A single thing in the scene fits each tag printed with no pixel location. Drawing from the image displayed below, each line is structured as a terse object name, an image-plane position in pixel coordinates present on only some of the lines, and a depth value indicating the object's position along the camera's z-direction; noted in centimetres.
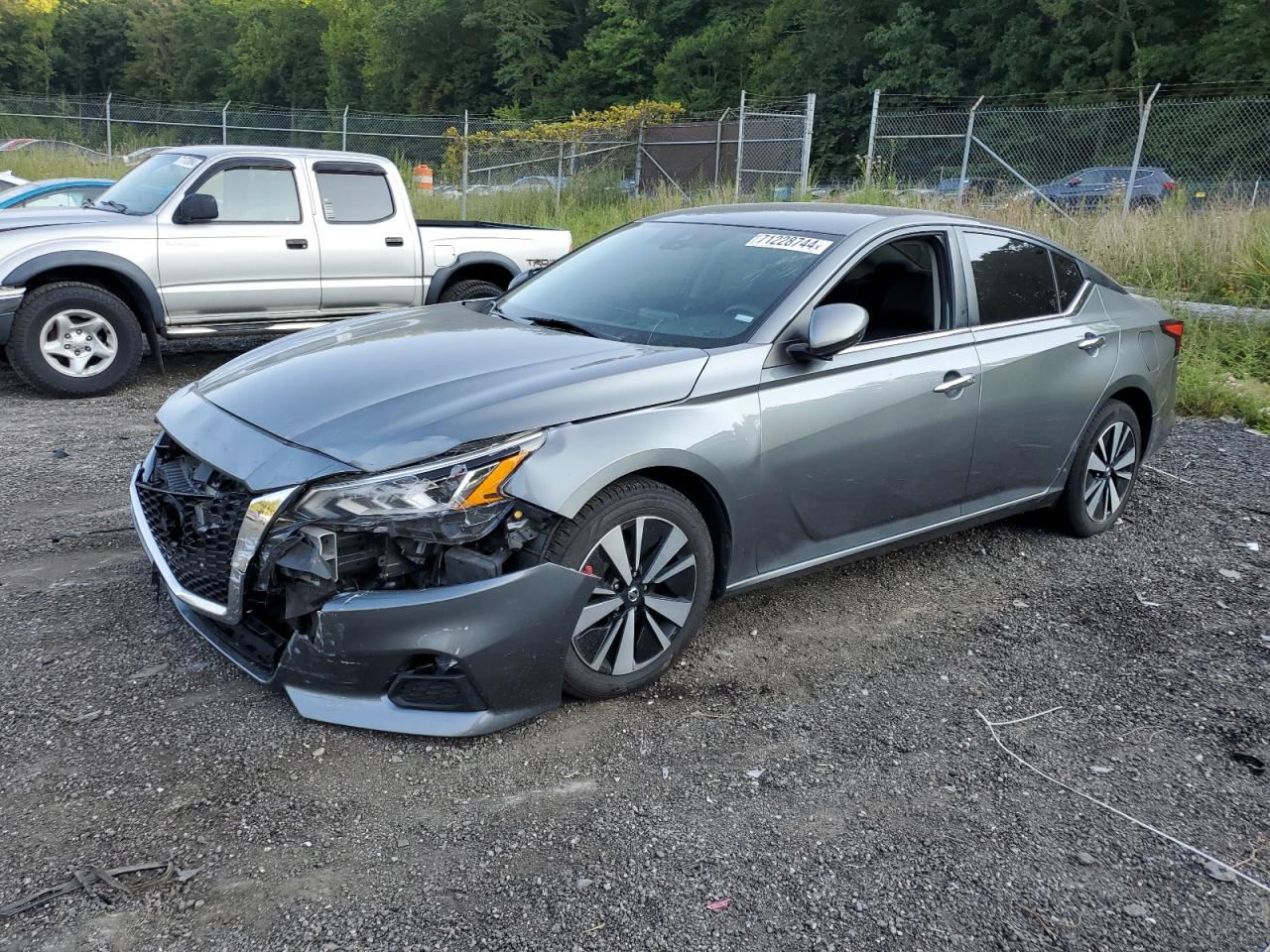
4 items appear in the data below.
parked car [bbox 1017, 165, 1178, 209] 1322
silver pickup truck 746
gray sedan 316
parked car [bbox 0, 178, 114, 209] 1091
